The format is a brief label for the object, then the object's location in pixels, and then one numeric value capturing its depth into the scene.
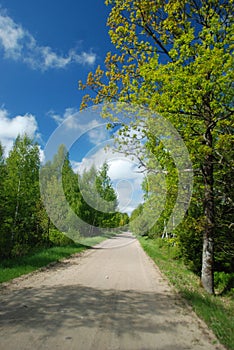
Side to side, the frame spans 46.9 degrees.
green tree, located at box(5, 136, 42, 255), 15.59
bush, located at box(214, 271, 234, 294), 10.00
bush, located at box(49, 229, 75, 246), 21.23
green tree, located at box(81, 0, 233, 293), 7.61
